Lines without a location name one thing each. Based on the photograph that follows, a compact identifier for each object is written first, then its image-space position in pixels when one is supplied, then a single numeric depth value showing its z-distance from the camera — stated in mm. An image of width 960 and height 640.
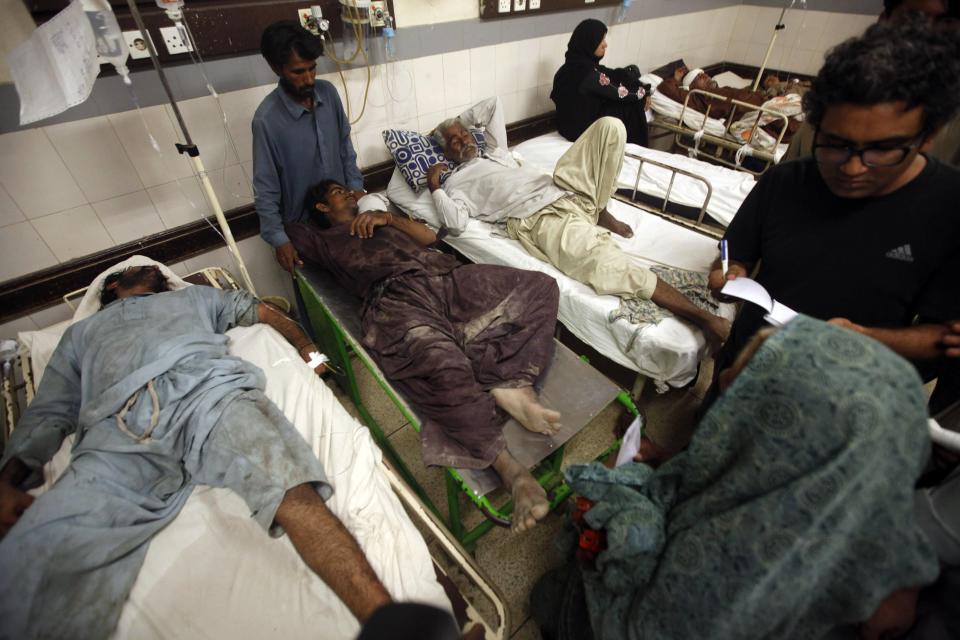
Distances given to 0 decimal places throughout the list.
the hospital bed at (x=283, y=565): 1156
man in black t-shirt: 982
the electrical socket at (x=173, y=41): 1896
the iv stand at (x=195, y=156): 1331
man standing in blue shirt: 1907
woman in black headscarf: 3324
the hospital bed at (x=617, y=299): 1962
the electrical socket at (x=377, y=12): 2418
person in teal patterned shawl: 551
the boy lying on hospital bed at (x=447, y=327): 1506
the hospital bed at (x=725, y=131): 3477
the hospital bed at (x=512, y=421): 1484
